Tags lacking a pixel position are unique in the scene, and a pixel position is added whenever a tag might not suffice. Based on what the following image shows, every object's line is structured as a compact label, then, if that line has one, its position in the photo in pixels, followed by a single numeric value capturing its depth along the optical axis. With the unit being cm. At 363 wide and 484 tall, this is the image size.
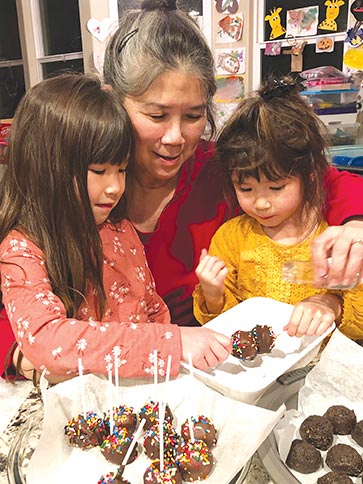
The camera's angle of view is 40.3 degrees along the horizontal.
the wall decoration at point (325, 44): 317
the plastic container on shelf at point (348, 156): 238
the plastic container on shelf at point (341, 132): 287
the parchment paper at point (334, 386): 93
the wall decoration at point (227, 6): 348
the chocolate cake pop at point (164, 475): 74
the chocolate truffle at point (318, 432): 89
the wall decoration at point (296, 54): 327
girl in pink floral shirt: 95
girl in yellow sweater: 128
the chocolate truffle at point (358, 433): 91
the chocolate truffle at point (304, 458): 82
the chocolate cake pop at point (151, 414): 86
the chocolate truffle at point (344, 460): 83
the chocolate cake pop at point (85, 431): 83
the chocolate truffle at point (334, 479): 78
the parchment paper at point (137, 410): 76
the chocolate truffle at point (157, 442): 83
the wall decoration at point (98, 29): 286
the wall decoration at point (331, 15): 309
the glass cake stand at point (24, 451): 75
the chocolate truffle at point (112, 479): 74
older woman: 134
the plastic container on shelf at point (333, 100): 284
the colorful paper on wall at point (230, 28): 352
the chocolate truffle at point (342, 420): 92
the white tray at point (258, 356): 88
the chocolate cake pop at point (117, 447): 81
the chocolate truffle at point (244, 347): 101
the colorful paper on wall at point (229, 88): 366
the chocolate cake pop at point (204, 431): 81
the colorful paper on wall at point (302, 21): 322
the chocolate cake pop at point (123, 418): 86
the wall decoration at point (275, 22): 339
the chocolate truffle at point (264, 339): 104
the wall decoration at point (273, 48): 342
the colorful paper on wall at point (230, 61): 360
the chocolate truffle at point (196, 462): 76
